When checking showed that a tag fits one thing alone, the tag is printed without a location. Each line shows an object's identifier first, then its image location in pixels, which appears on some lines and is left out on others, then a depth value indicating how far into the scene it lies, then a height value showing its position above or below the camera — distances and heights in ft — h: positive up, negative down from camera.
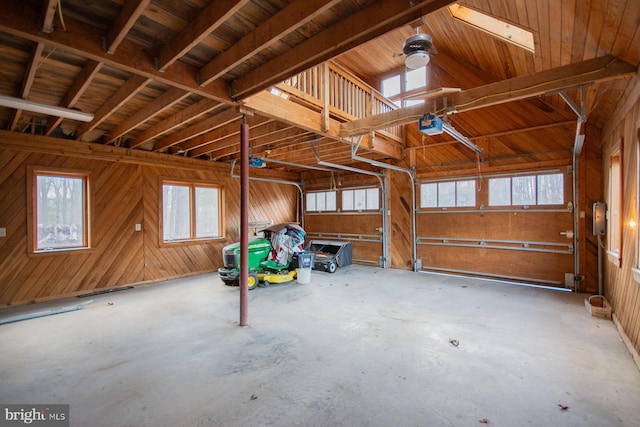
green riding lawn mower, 17.70 -2.77
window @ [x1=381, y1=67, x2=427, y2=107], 23.82 +11.49
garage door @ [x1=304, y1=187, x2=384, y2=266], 26.27 -0.42
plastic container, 19.38 -4.13
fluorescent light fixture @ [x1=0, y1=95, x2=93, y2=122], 10.36 +4.25
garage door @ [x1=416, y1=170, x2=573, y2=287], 17.63 -0.92
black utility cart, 23.50 -3.43
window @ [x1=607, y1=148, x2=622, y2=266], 13.04 +0.28
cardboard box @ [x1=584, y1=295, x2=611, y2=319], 12.32 -4.24
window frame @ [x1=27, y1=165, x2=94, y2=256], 15.70 +0.49
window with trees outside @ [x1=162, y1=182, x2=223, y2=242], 21.68 +0.36
